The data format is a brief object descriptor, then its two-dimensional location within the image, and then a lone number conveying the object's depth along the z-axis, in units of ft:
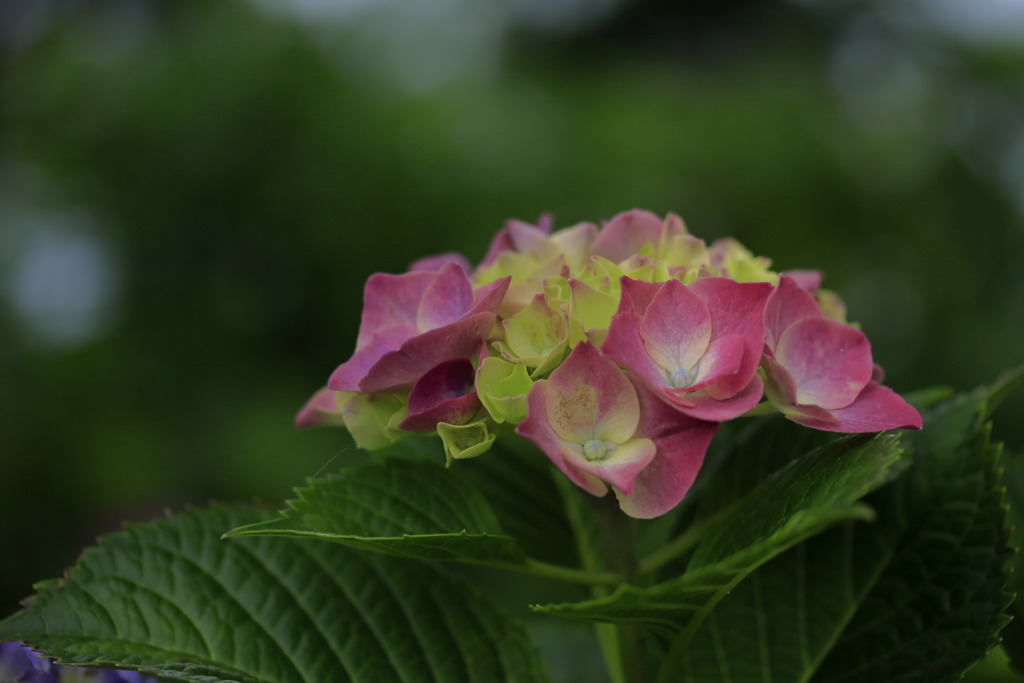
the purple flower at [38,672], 2.21
